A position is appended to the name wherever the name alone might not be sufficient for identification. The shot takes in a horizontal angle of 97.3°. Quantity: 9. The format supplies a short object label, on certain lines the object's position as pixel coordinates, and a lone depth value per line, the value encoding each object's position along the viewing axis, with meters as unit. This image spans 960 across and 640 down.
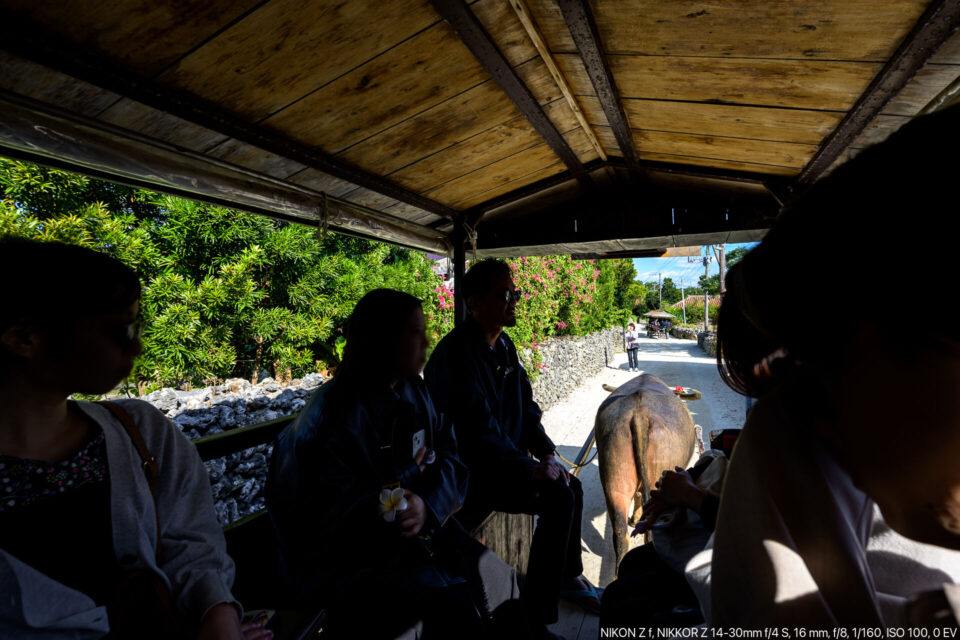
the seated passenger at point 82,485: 1.01
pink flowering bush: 8.99
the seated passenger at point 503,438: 2.42
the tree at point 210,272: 5.95
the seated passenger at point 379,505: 1.54
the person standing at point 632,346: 15.94
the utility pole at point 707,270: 26.00
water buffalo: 3.96
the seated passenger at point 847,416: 0.52
